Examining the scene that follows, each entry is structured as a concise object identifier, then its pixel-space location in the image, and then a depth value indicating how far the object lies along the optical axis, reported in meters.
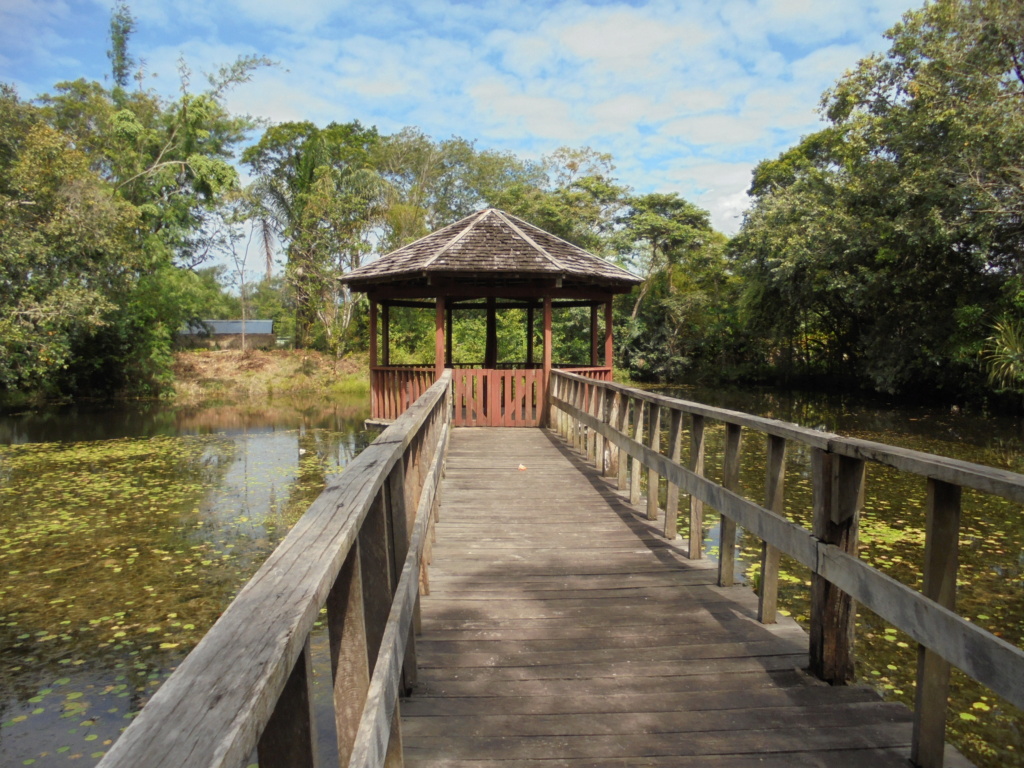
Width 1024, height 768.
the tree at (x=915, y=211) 16.52
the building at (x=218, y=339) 39.52
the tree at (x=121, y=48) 35.41
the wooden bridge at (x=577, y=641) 1.03
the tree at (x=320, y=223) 33.75
